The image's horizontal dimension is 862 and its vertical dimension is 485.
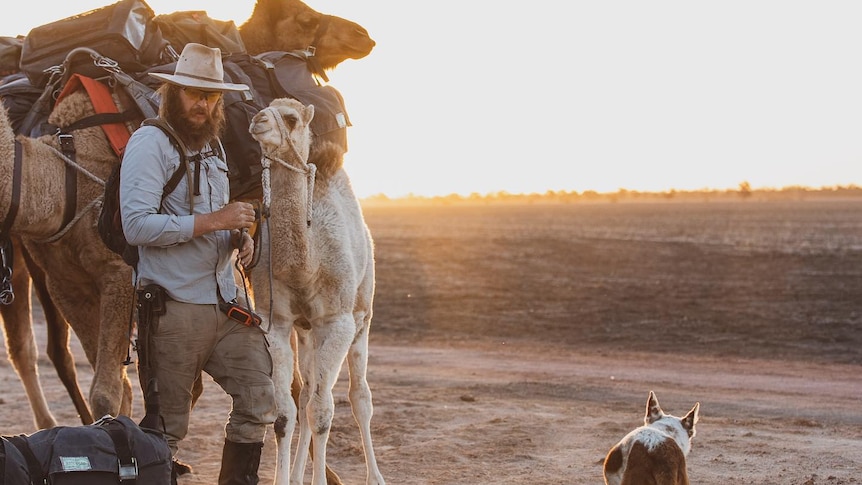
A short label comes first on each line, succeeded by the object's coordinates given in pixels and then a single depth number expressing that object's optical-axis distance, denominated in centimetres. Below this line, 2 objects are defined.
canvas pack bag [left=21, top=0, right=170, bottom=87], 681
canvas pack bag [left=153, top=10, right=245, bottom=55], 736
